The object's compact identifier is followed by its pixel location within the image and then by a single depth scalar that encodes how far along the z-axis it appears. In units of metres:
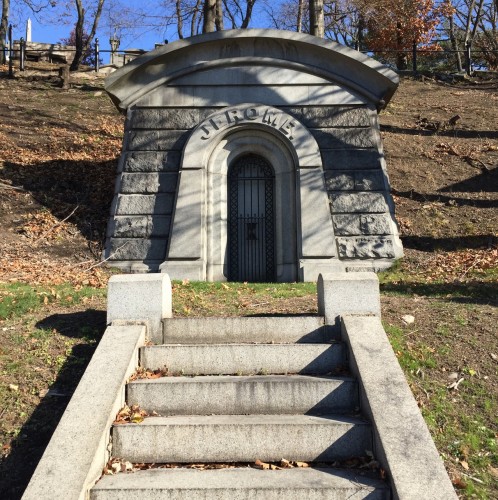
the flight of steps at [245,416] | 4.29
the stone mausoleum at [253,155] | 11.31
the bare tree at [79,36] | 28.08
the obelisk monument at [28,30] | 45.26
